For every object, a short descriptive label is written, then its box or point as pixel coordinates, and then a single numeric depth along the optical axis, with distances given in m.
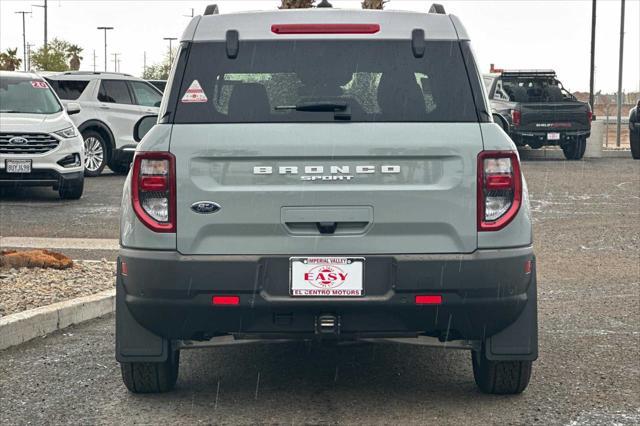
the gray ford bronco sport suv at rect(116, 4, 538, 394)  5.12
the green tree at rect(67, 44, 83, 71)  99.38
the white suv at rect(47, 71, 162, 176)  21.67
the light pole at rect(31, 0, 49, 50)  69.06
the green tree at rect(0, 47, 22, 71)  77.18
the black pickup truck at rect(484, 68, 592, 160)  26.80
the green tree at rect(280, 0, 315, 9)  37.44
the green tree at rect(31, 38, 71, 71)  75.81
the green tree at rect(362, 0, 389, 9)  36.34
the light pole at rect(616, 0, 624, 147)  34.19
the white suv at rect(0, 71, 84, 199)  16.47
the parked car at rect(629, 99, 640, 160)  27.08
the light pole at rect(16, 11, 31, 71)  108.12
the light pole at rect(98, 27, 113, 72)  97.50
